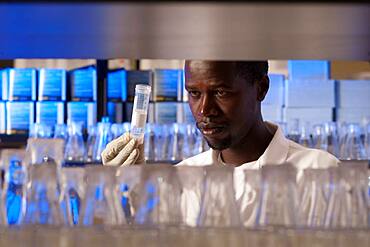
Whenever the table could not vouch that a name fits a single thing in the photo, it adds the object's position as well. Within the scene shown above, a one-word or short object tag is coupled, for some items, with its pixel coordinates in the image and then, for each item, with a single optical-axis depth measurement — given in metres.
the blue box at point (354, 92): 3.93
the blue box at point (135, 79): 3.93
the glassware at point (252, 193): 1.10
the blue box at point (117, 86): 3.90
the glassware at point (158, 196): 1.06
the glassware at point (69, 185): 1.11
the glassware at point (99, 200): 1.06
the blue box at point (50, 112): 3.97
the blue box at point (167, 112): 3.97
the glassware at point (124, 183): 1.09
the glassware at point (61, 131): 3.60
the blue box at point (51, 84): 3.93
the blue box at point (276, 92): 3.91
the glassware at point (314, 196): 1.11
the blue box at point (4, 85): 3.91
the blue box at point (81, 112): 3.97
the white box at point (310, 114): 3.94
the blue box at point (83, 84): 3.94
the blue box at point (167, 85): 3.94
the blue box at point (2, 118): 3.93
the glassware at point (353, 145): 3.58
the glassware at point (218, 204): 1.08
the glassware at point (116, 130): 3.53
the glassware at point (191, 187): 1.09
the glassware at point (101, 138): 3.54
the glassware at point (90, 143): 3.60
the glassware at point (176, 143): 3.60
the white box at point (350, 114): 3.99
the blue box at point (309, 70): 3.97
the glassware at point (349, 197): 1.08
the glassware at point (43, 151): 1.29
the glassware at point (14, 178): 1.14
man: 1.96
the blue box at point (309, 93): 3.91
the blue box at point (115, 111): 3.94
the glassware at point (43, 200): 1.06
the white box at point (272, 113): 3.94
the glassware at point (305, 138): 3.57
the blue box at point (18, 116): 3.93
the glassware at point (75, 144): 3.60
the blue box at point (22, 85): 3.91
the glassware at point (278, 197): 1.05
